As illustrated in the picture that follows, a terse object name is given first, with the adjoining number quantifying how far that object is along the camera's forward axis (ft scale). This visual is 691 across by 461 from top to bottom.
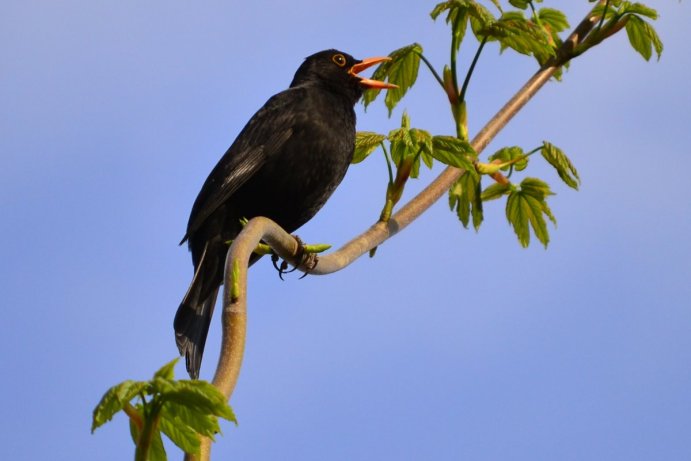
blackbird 29.63
